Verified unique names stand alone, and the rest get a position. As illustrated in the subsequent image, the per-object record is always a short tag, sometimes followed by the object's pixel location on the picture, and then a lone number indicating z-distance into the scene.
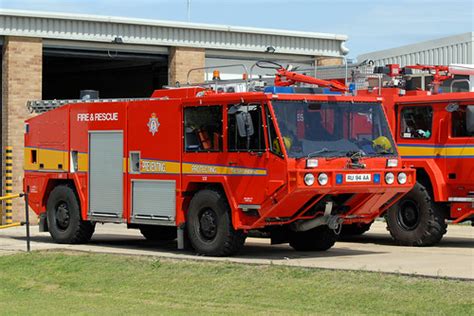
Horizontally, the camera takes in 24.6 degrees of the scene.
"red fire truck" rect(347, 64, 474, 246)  18.78
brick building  28.03
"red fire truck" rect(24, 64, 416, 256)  15.97
